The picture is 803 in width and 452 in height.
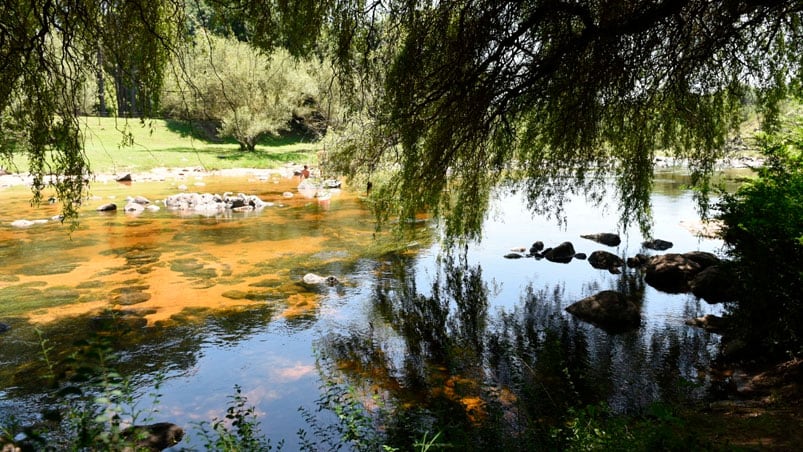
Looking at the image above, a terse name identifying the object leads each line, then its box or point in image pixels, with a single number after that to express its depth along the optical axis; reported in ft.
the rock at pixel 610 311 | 27.04
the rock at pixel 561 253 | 41.91
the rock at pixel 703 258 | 36.78
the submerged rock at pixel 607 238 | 47.29
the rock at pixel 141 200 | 63.77
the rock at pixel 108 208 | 59.67
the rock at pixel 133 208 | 59.26
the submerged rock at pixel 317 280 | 34.09
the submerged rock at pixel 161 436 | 15.56
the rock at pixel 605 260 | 39.81
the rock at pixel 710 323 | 25.89
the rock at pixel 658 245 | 44.27
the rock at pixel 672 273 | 34.65
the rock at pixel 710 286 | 31.65
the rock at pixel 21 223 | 50.75
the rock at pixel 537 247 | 43.53
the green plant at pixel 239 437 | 13.19
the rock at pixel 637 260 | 39.99
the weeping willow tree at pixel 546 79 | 15.29
